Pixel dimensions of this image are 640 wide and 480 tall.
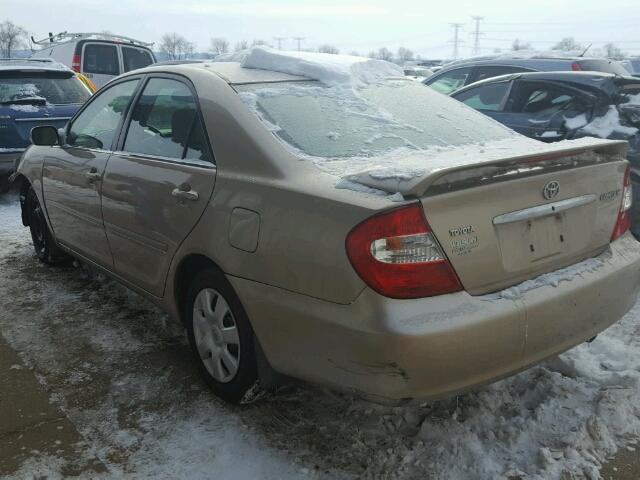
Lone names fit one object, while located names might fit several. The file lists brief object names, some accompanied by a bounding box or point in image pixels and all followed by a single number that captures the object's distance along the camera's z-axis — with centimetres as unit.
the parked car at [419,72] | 2331
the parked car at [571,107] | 497
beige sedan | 219
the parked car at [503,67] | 735
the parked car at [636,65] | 2494
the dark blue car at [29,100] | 718
